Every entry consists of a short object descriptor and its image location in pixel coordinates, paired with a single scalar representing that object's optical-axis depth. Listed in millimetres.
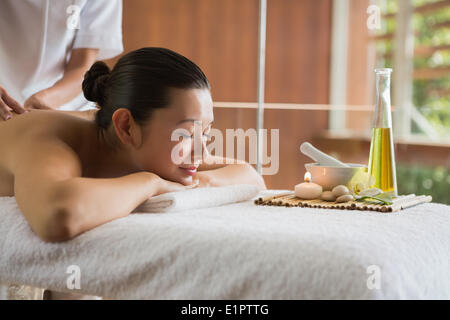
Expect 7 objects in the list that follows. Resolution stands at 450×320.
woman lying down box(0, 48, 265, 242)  996
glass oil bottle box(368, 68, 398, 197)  1229
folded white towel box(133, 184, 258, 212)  1029
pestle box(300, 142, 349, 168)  1297
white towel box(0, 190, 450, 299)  731
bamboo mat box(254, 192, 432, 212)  1083
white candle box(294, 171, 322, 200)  1217
